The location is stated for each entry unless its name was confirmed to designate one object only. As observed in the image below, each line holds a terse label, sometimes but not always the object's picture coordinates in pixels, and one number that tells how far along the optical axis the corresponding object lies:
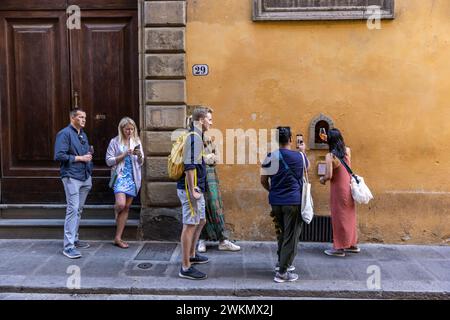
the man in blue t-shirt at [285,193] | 5.47
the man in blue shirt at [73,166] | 6.42
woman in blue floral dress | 6.76
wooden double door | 7.54
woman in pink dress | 6.43
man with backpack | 5.48
